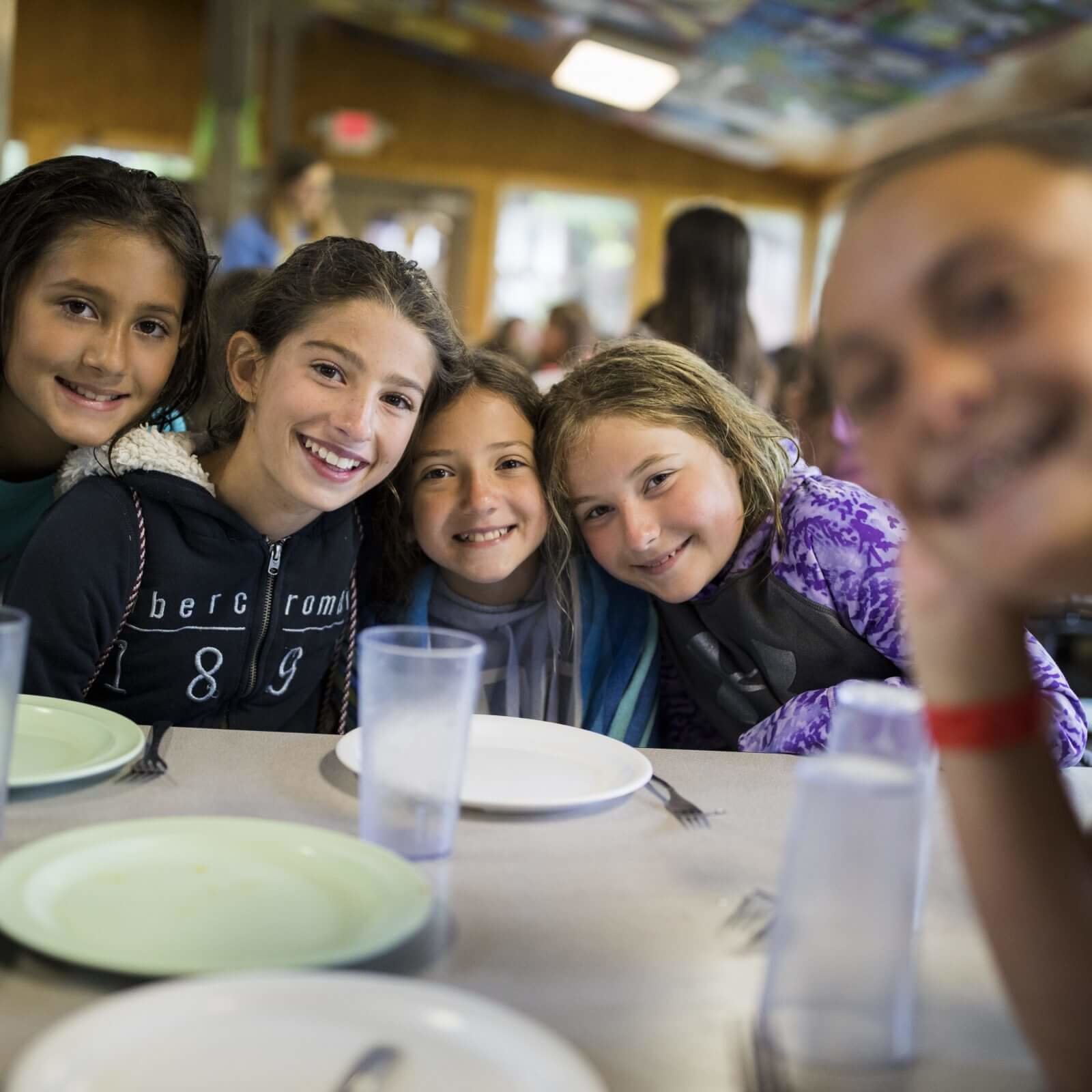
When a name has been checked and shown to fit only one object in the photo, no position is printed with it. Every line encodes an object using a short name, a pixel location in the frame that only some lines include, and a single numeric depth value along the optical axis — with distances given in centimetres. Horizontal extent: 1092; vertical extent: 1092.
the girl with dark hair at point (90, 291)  138
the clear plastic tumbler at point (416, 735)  81
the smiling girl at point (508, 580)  152
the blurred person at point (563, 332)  599
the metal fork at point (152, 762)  97
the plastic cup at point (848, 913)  57
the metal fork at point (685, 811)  94
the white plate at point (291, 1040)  52
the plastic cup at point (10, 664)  72
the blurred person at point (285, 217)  408
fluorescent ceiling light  744
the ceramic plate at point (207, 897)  65
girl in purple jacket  143
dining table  60
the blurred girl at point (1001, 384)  46
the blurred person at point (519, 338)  621
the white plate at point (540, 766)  94
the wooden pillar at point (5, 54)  221
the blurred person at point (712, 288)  306
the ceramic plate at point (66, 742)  91
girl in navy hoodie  131
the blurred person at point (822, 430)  285
